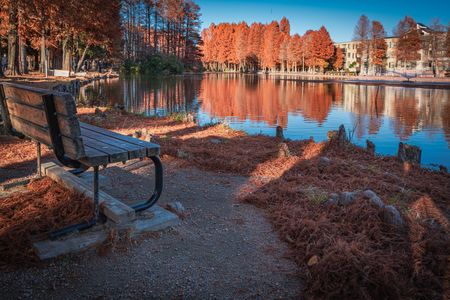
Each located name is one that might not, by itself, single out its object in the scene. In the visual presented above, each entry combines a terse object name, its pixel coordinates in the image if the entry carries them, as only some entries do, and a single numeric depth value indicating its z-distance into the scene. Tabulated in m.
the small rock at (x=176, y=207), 4.11
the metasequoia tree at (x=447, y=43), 56.06
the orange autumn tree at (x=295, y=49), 82.50
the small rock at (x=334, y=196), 4.42
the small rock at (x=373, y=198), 3.99
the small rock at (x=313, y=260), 3.13
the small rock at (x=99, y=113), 12.10
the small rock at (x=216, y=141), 8.79
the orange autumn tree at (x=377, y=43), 70.00
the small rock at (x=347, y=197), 4.24
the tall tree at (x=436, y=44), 59.44
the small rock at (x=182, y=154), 6.83
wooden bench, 3.05
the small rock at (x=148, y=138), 7.29
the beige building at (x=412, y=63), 64.53
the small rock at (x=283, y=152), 7.42
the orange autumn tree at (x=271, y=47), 89.81
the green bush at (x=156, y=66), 58.97
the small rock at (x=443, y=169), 8.39
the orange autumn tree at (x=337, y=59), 86.75
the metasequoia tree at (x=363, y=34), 70.88
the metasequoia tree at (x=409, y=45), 62.38
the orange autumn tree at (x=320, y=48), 80.88
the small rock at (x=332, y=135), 9.41
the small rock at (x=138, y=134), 8.29
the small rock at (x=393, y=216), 3.72
